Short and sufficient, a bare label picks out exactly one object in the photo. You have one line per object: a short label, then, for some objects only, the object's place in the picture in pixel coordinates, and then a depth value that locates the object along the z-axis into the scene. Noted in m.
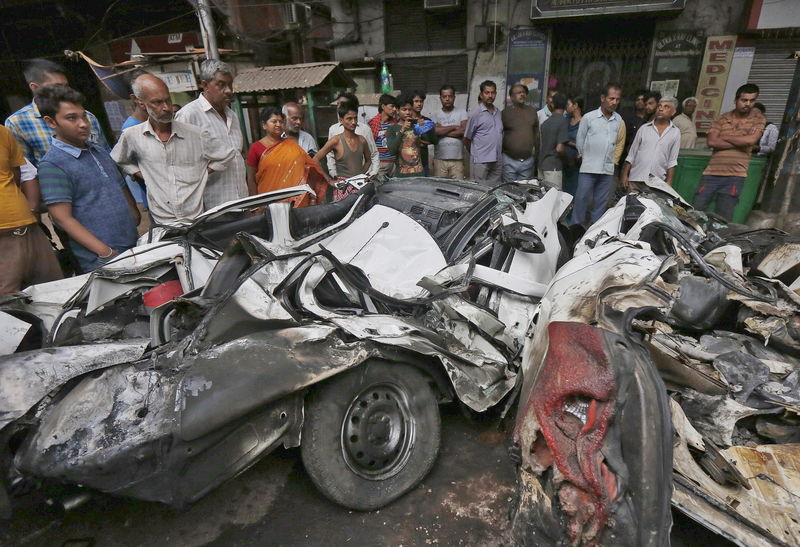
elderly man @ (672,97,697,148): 6.43
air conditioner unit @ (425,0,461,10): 8.32
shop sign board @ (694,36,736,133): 7.42
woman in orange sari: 4.20
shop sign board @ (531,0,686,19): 7.24
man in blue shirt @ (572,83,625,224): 5.18
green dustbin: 5.85
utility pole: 6.17
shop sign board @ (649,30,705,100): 7.59
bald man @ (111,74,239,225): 3.10
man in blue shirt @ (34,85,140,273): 2.83
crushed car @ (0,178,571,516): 1.49
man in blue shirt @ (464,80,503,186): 5.71
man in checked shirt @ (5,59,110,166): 3.45
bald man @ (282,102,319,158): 4.93
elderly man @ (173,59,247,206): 3.68
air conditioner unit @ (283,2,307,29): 9.43
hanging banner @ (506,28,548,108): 8.28
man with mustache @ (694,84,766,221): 4.91
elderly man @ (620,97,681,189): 5.05
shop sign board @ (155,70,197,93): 7.12
